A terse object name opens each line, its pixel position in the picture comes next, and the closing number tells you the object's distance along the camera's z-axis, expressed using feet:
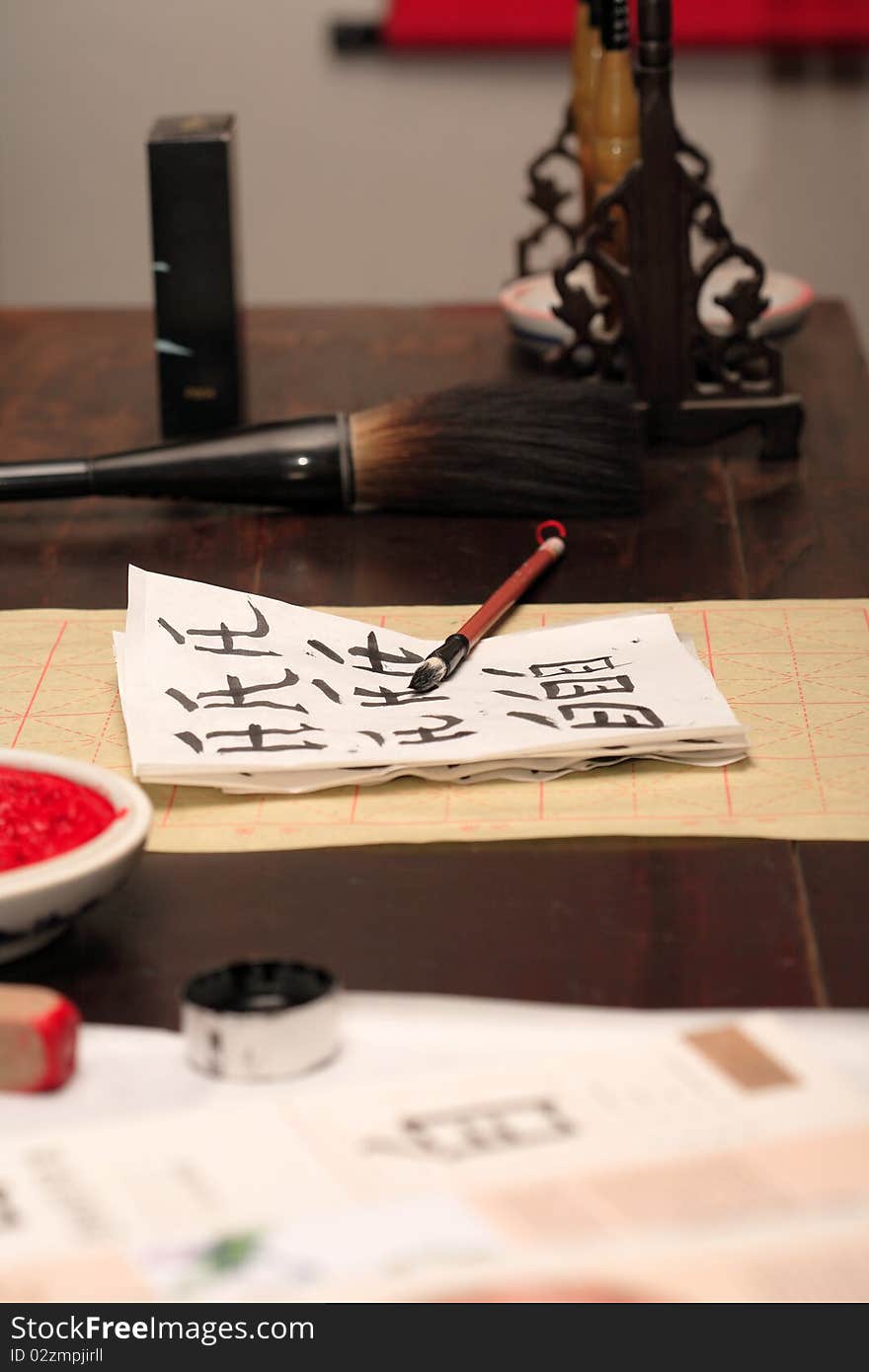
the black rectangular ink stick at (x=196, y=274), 6.45
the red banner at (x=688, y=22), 9.98
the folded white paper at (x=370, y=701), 5.20
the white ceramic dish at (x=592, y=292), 7.01
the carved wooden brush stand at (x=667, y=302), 6.38
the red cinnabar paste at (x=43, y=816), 4.90
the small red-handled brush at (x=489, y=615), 5.40
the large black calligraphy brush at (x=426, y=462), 6.13
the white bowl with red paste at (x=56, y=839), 4.77
